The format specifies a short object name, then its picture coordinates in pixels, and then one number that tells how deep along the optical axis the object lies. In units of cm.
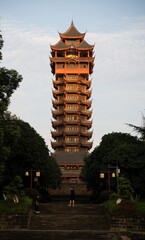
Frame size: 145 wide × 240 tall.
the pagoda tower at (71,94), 7819
